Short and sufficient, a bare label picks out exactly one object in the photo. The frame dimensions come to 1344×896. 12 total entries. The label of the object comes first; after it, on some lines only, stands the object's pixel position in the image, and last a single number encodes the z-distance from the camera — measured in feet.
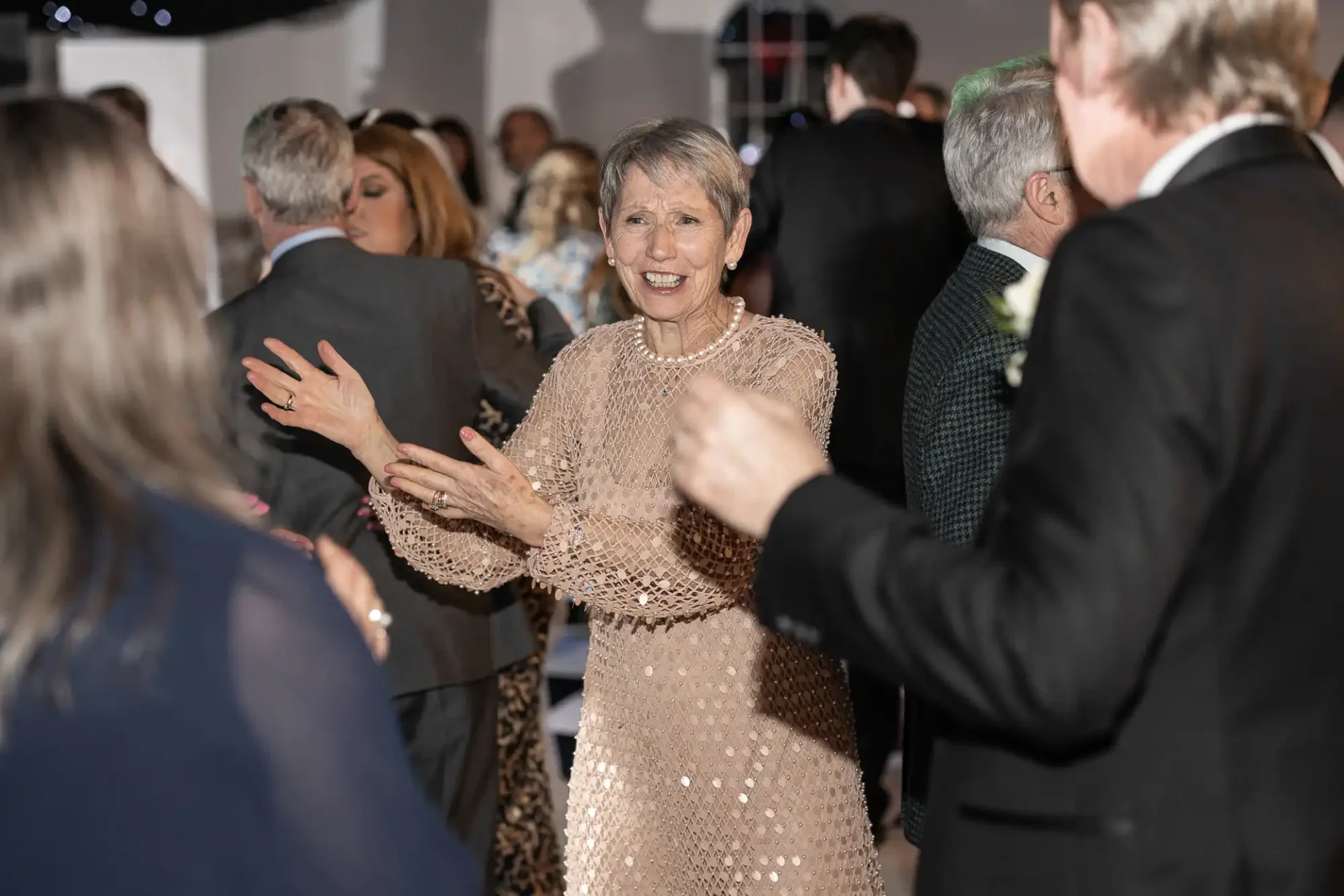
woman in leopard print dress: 10.96
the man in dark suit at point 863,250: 13.89
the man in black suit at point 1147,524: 3.76
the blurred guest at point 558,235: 16.78
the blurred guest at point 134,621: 3.39
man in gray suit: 9.81
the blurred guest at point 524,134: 23.29
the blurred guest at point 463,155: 20.90
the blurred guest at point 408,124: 12.82
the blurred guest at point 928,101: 22.84
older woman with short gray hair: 7.55
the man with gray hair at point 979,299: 7.11
